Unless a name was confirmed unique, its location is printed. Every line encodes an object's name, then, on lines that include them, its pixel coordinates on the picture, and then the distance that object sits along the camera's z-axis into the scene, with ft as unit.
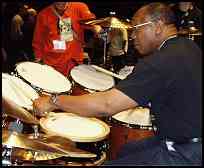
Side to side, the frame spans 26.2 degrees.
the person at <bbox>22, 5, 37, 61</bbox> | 27.43
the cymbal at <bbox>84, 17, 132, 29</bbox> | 16.32
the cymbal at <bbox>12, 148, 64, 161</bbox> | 8.82
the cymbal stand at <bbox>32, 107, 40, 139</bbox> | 9.34
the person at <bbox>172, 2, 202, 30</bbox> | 21.91
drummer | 8.69
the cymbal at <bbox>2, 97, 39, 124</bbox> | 7.72
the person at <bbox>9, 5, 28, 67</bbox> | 27.25
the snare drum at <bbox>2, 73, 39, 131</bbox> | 9.88
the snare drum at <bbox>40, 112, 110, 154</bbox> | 9.93
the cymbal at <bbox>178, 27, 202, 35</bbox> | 19.85
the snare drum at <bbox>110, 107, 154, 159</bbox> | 11.91
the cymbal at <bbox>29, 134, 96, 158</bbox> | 8.77
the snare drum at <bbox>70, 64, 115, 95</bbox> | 13.61
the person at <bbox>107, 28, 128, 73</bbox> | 18.60
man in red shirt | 16.60
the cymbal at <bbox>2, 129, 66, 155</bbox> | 8.34
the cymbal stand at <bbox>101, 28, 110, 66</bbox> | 17.58
